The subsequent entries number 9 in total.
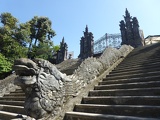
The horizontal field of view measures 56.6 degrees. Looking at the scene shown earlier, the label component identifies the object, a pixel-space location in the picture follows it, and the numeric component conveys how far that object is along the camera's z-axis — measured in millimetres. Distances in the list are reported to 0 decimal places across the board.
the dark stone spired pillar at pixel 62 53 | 21109
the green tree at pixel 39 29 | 23844
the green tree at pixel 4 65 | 13872
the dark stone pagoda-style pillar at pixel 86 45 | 18784
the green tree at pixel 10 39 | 16484
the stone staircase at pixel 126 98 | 2736
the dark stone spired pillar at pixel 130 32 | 15586
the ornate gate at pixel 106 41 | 18422
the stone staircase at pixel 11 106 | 4301
